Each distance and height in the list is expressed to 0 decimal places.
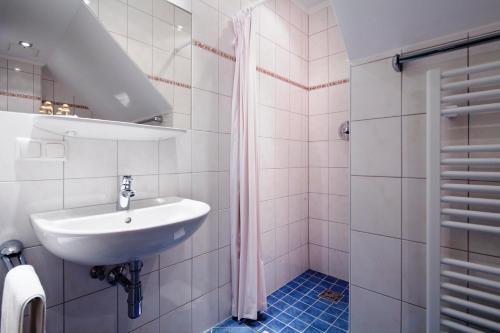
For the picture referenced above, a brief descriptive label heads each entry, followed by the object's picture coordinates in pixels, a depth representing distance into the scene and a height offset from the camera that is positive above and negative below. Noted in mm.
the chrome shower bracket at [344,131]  2120 +307
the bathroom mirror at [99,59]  958 +504
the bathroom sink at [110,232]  726 -240
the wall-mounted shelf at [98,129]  850 +147
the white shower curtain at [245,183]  1577 -124
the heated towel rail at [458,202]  798 -130
